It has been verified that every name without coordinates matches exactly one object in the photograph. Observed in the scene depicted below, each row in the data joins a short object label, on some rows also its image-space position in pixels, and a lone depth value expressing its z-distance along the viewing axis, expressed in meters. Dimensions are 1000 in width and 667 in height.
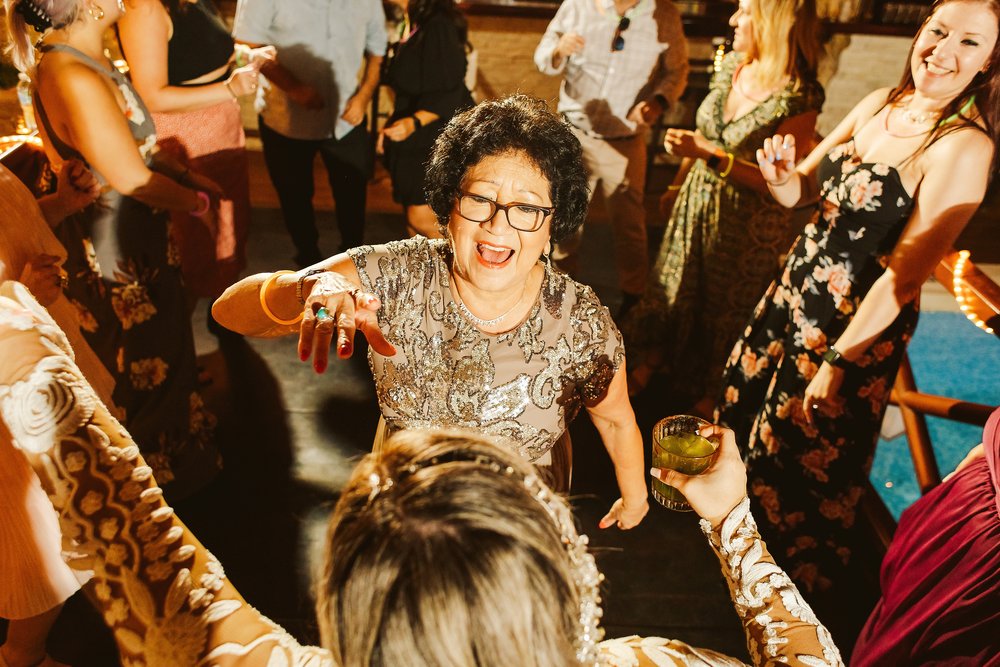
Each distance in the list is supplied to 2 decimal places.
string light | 1.98
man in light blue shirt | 3.22
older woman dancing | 1.49
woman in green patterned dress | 2.68
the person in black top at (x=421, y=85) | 3.11
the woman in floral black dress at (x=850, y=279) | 1.89
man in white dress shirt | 3.27
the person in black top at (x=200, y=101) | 2.63
